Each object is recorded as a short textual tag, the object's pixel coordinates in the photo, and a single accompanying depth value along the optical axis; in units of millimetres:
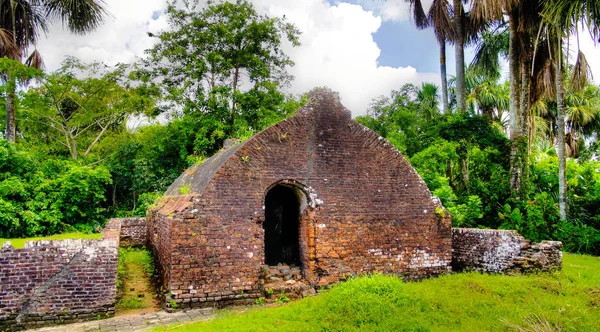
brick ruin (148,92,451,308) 7016
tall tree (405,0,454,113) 17938
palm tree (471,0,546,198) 13818
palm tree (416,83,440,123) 23648
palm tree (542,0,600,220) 7906
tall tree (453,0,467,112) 17484
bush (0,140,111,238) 11992
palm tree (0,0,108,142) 15023
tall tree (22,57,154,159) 17469
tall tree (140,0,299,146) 19188
